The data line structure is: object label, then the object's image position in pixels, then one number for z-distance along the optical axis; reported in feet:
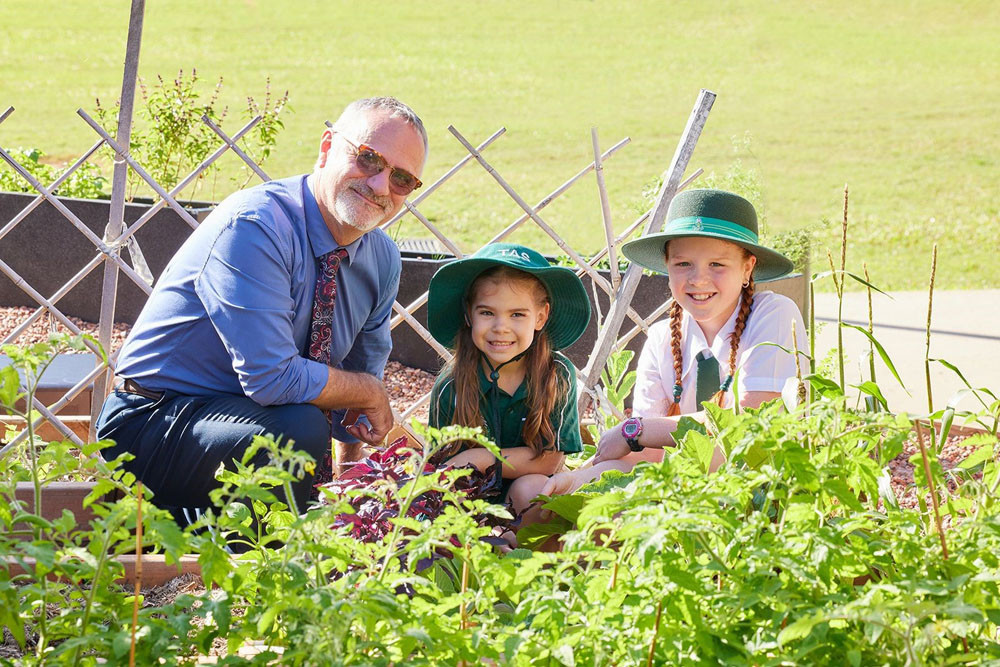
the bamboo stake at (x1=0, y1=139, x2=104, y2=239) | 14.11
